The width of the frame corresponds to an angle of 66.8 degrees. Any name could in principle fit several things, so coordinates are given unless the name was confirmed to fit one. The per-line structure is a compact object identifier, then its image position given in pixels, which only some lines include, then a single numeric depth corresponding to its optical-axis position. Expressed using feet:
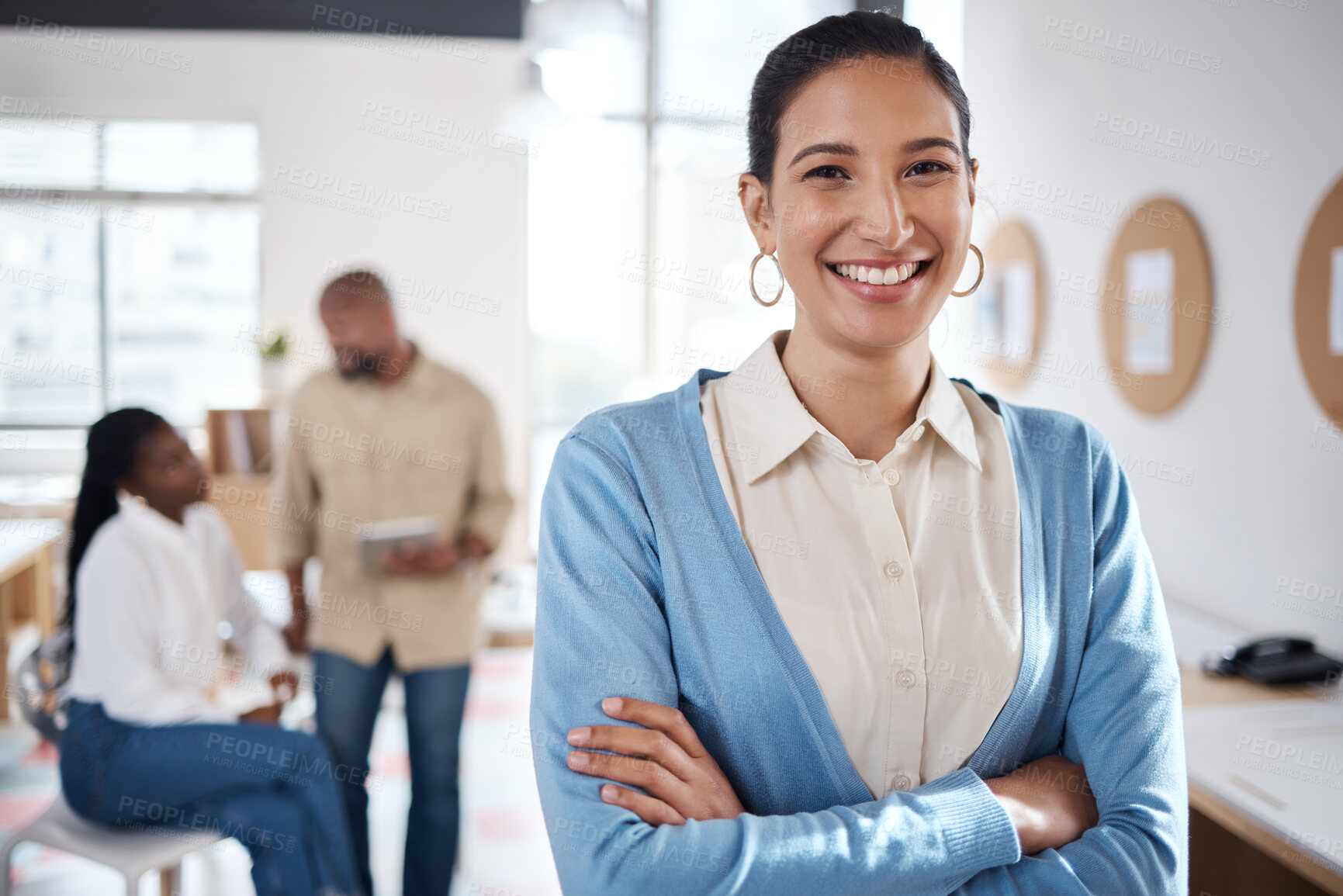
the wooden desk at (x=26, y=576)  13.41
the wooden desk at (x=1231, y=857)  7.01
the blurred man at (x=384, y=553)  8.41
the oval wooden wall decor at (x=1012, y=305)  12.09
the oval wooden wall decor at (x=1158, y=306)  8.92
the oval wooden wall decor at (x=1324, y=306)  7.20
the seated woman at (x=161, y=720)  7.02
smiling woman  3.29
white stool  6.73
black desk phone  7.04
